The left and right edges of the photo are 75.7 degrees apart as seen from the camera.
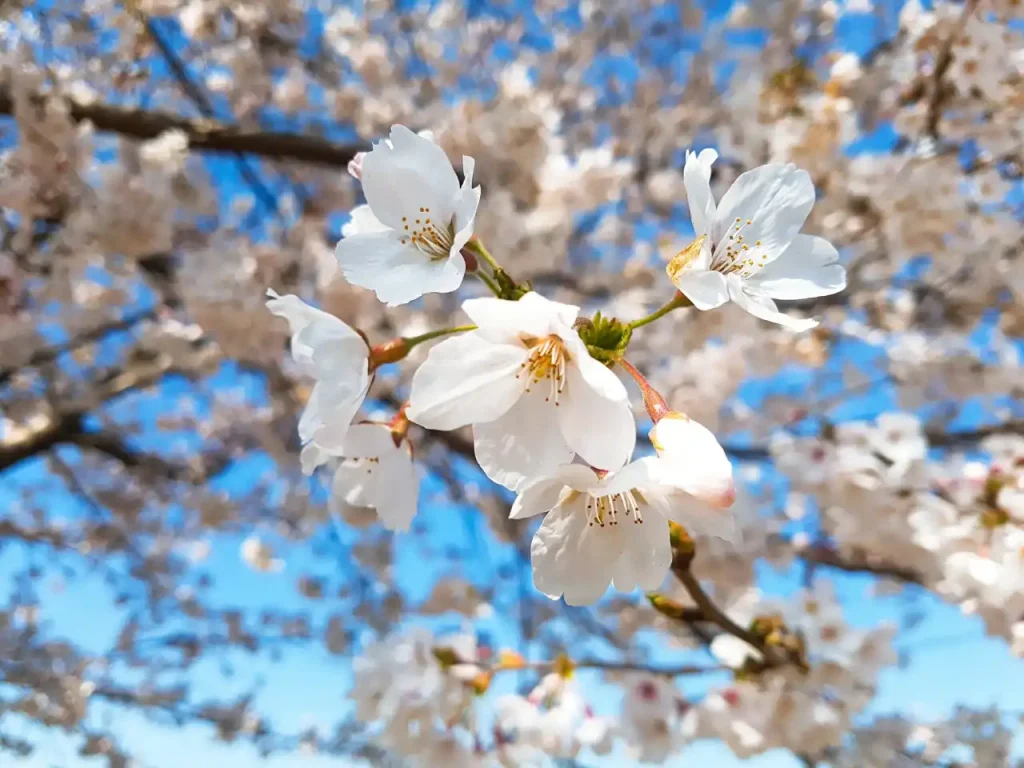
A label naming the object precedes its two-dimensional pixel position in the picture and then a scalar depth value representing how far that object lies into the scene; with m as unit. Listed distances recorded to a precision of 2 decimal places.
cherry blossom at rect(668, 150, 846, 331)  0.11
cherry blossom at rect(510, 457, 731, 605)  0.10
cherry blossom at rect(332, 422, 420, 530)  0.12
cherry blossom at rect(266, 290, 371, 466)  0.10
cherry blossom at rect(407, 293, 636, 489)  0.09
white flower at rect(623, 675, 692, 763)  0.24
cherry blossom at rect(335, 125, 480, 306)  0.10
